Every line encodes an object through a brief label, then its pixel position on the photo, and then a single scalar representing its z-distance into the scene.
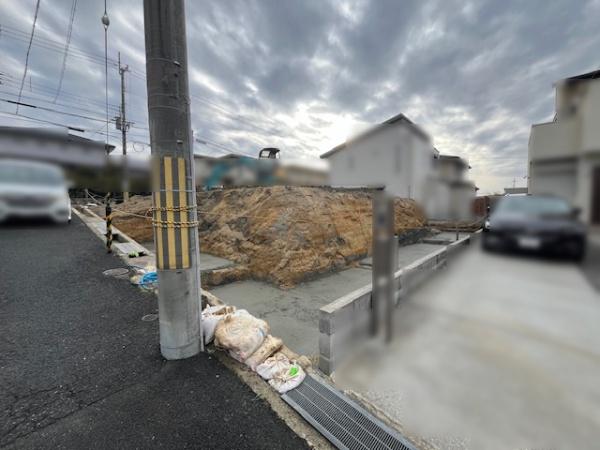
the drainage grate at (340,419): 1.59
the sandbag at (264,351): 2.34
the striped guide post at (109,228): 6.26
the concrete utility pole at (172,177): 2.12
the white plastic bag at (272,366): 2.22
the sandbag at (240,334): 2.39
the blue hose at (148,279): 4.27
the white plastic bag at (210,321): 2.64
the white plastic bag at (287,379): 2.09
